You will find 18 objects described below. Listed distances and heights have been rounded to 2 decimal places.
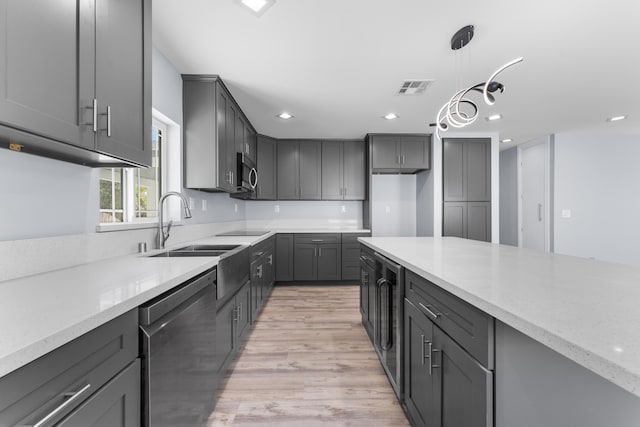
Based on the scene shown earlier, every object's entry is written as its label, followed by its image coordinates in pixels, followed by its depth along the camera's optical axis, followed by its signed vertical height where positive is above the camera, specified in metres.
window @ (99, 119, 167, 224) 1.79 +0.19
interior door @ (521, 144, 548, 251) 5.14 +0.33
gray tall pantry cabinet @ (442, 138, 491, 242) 4.57 +0.45
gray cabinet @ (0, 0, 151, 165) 0.83 +0.50
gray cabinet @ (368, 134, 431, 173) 4.59 +1.05
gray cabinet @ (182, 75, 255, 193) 2.56 +0.78
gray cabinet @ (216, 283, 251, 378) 1.73 -0.80
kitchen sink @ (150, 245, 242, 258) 1.96 -0.27
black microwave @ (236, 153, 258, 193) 3.22 +0.51
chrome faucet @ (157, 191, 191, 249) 1.92 -0.12
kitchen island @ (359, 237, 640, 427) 0.53 -0.25
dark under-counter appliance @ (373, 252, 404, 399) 1.60 -0.66
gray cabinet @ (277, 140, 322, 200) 4.82 +0.77
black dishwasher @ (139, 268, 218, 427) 0.95 -0.57
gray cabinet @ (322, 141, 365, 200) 4.86 +0.77
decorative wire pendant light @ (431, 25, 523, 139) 1.74 +0.87
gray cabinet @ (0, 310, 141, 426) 0.55 -0.39
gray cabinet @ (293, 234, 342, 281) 4.44 -0.68
